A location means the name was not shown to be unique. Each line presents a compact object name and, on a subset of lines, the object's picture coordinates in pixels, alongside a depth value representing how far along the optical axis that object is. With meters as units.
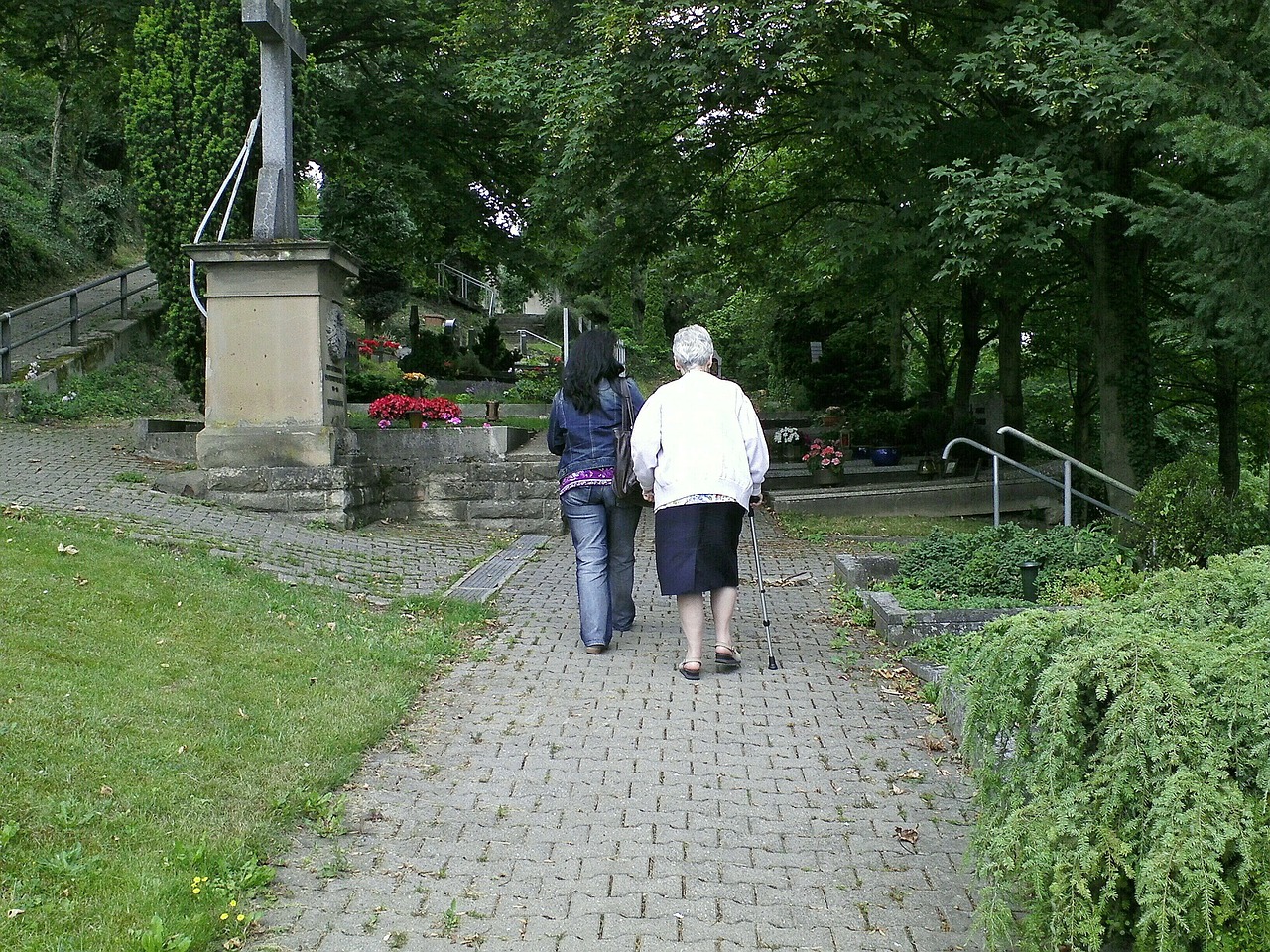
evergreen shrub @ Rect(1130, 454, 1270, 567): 7.82
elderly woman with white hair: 6.59
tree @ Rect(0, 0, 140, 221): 18.06
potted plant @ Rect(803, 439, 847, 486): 18.98
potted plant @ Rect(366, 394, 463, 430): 13.94
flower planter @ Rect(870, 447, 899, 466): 21.36
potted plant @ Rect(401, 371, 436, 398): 15.79
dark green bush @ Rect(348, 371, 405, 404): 16.75
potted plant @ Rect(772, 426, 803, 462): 22.28
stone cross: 12.42
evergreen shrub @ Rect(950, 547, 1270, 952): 2.72
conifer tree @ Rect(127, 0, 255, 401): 13.85
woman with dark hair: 7.25
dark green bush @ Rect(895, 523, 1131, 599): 8.14
